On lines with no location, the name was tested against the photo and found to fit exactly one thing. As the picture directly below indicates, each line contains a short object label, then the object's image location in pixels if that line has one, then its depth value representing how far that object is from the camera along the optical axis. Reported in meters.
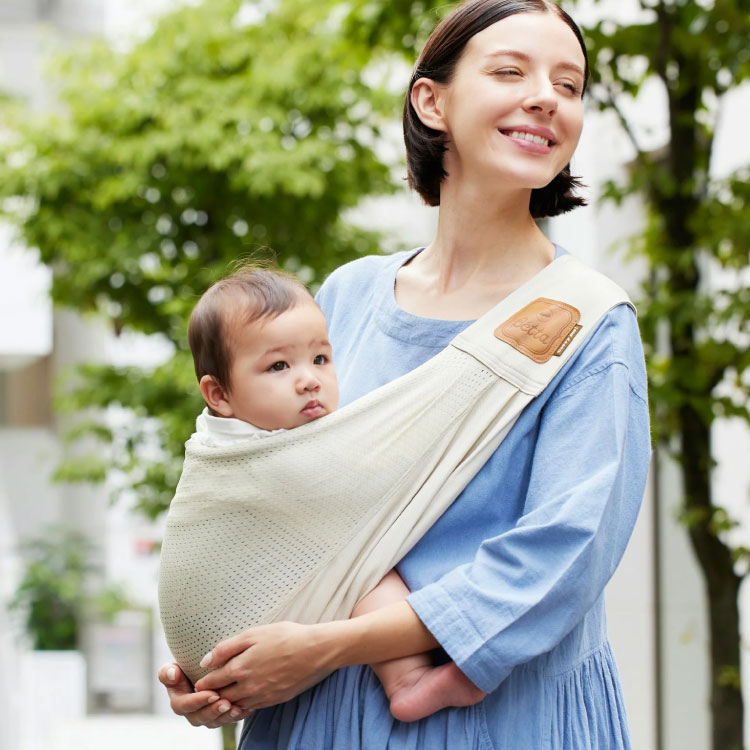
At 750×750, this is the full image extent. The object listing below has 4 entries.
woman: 2.13
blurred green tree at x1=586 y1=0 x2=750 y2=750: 3.96
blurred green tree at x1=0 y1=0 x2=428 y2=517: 5.95
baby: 2.23
